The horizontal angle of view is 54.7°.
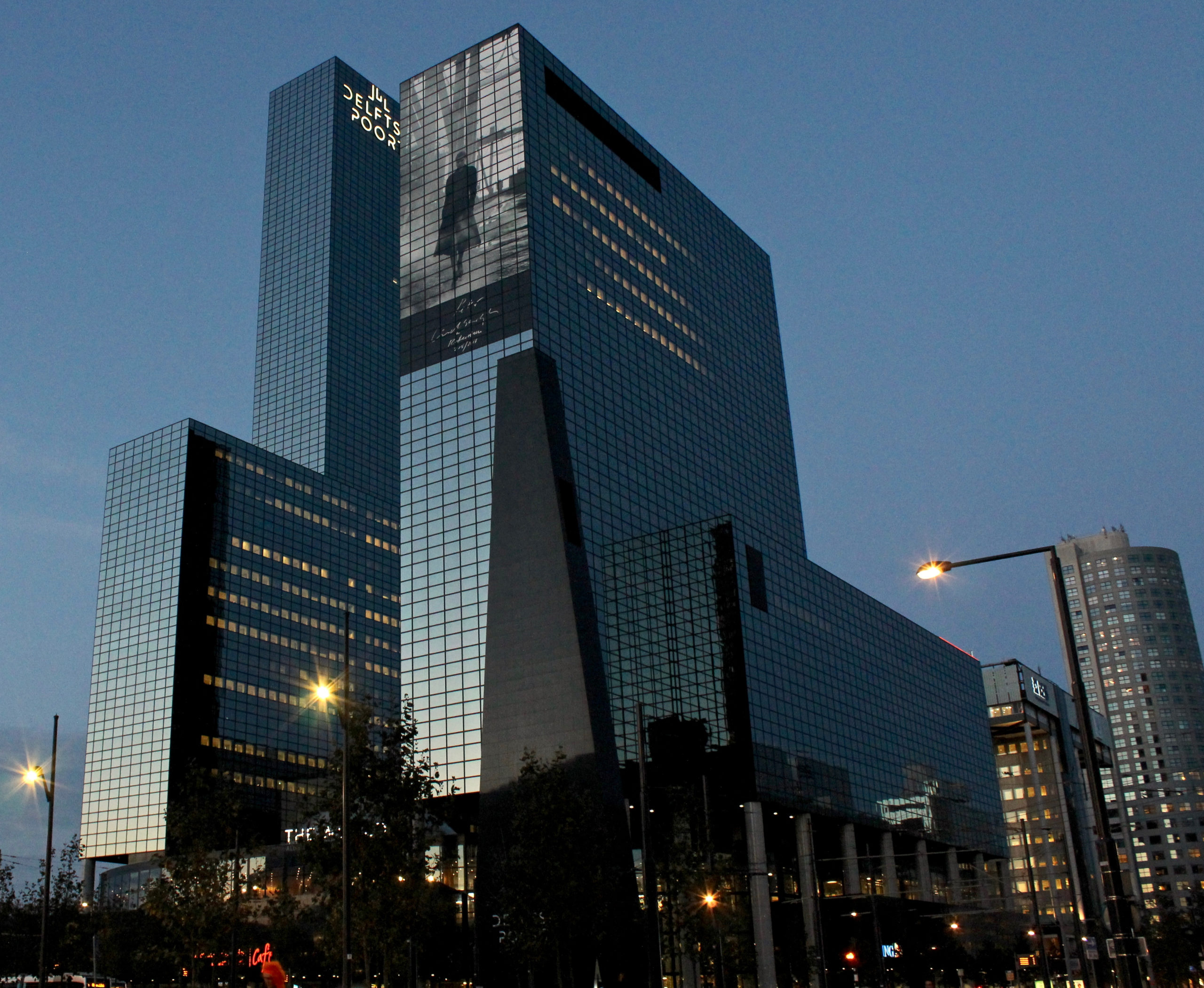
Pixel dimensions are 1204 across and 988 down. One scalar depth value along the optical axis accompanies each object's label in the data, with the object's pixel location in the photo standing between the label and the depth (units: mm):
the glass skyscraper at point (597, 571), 98188
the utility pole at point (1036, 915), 82250
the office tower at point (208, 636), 155750
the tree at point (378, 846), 47844
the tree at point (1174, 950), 132750
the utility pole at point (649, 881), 34531
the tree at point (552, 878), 63875
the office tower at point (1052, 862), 170625
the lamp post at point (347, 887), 35375
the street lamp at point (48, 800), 43219
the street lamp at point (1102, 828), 19547
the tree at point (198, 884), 57719
